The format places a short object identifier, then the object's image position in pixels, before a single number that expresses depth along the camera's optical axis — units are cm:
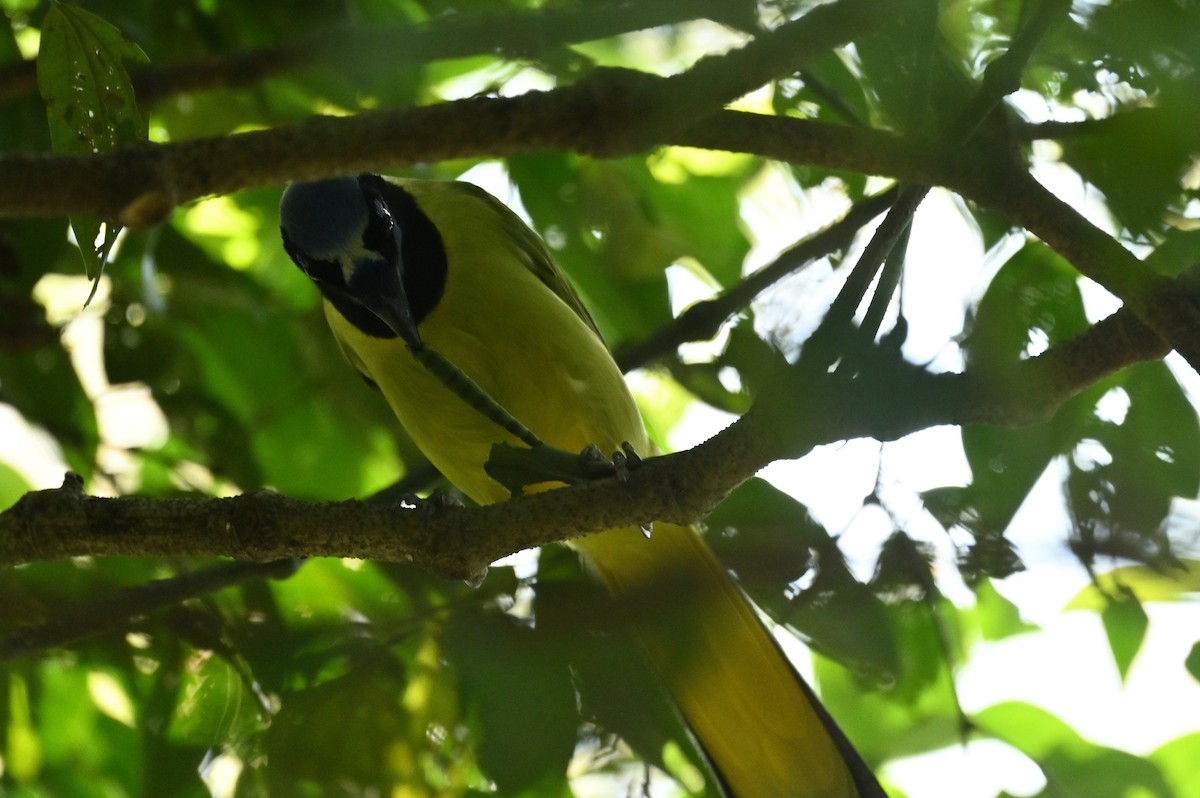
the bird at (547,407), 536
